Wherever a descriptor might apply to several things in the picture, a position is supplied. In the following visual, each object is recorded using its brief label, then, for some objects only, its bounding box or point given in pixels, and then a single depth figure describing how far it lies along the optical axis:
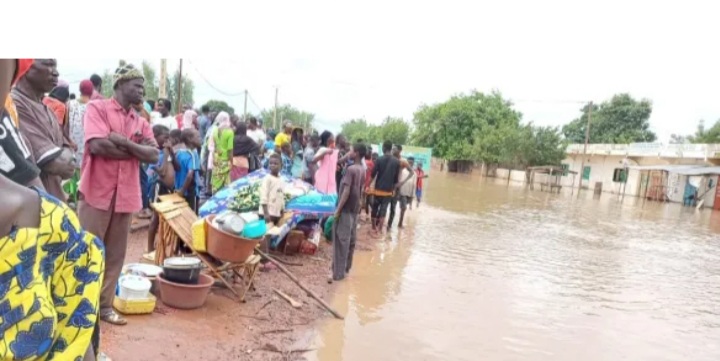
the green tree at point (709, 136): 39.19
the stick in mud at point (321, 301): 5.18
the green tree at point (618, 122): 49.94
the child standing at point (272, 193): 6.43
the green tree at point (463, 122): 48.50
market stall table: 4.88
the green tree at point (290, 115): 81.94
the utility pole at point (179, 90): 16.83
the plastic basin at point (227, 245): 4.57
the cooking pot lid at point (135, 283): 4.03
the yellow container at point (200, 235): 4.72
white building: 30.33
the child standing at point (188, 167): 6.18
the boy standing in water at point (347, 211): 6.25
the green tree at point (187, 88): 44.17
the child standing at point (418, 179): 12.88
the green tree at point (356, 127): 105.18
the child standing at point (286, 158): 9.11
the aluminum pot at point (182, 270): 4.38
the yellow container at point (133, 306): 4.04
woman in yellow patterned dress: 1.15
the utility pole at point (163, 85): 12.05
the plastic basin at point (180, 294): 4.38
